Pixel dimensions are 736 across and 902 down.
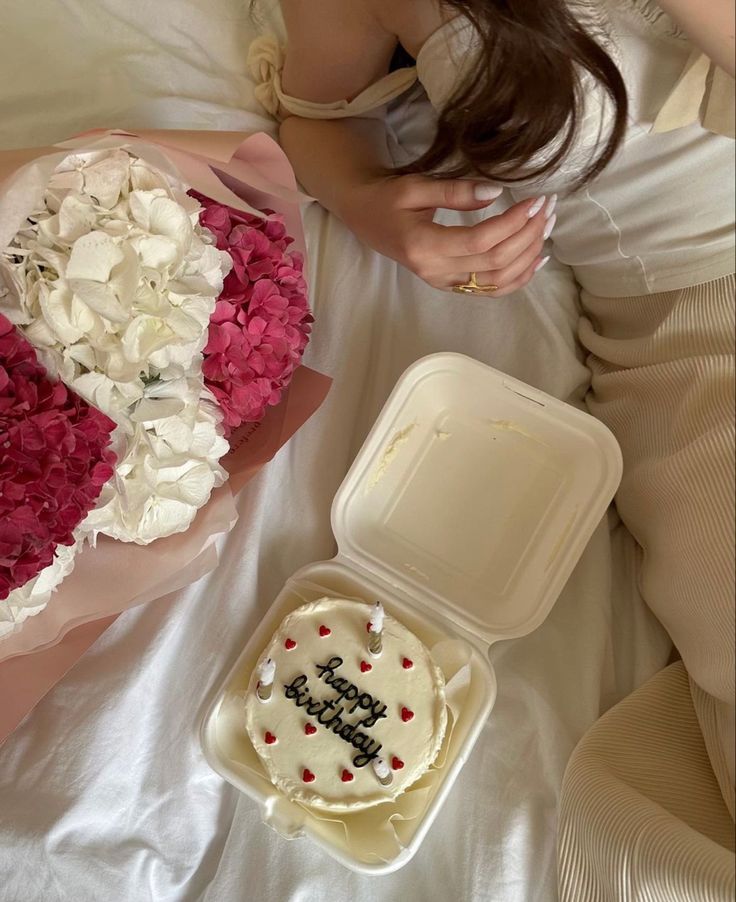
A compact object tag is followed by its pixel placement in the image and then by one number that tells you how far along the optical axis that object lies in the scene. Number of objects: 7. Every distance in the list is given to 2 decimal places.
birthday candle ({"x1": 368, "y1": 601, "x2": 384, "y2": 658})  0.67
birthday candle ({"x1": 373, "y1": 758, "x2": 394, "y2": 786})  0.62
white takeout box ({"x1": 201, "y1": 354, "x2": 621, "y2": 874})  0.70
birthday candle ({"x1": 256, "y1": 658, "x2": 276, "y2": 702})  0.64
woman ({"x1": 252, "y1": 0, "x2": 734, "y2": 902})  0.55
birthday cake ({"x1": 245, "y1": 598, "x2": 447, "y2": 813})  0.63
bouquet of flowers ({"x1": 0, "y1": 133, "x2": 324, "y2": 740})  0.45
